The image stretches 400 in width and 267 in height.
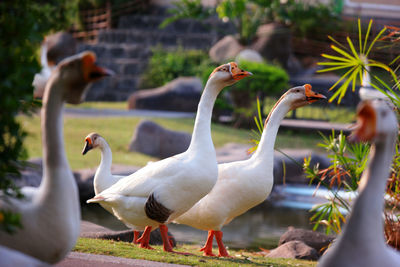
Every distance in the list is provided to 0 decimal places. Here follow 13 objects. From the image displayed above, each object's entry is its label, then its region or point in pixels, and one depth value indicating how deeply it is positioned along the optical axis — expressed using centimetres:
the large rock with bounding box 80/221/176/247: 1263
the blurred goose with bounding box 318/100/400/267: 605
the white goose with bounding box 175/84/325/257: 1163
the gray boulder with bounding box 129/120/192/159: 2695
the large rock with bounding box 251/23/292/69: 4266
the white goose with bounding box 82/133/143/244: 1355
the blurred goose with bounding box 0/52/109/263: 648
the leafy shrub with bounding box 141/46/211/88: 4150
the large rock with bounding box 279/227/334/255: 1433
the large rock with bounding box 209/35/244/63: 4102
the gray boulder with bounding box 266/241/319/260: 1317
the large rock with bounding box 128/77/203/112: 3691
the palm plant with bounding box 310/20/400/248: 1086
